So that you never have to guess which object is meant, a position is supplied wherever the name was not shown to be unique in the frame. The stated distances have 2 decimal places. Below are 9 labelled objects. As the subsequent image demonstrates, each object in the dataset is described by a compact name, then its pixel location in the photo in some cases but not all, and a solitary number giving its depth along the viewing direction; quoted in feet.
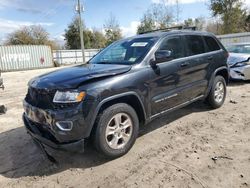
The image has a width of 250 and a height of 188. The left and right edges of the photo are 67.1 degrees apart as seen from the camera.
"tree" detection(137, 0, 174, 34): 89.49
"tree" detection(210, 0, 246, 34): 75.20
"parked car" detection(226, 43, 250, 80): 21.35
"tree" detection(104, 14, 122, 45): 118.61
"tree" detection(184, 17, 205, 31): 108.90
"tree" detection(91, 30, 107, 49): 127.15
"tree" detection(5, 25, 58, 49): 115.09
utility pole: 69.88
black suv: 7.92
